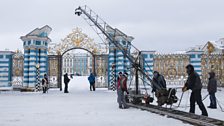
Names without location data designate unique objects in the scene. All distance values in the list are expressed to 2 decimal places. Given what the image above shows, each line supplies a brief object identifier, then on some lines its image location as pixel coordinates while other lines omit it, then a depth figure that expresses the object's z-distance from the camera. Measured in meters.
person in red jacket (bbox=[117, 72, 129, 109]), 11.66
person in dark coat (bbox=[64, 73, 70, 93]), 20.53
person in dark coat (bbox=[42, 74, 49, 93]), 20.55
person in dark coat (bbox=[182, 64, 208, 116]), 8.69
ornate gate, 23.12
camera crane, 12.38
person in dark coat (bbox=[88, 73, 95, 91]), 22.17
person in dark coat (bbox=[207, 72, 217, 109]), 11.20
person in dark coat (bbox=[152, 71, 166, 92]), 11.46
